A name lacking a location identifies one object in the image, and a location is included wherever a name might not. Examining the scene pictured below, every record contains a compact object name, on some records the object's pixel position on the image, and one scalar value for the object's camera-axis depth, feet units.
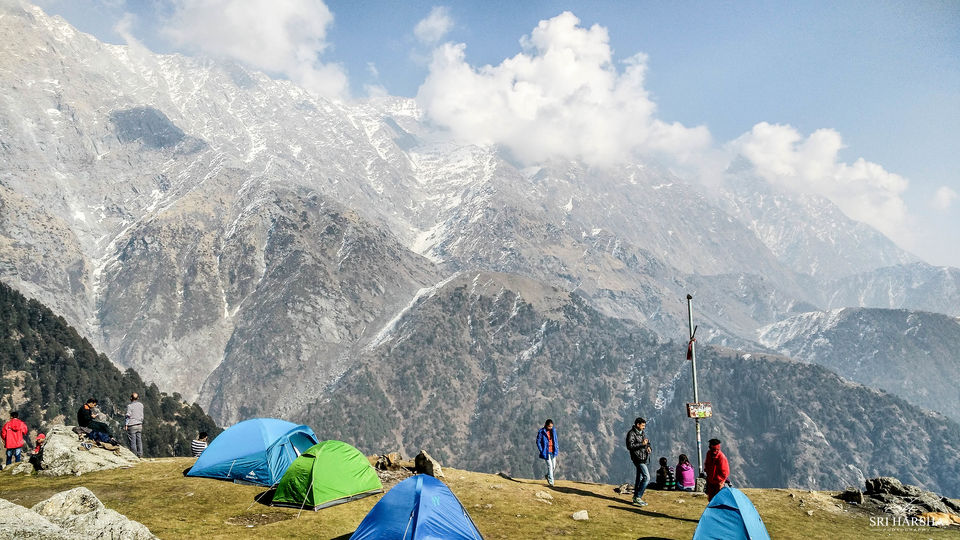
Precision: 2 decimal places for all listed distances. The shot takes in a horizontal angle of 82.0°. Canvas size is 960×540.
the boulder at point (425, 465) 107.14
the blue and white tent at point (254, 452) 104.99
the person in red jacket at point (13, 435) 112.57
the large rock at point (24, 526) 42.86
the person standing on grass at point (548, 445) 112.37
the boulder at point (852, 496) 99.87
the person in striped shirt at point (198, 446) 132.57
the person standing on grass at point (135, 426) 124.26
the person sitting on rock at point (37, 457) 104.99
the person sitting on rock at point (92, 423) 118.41
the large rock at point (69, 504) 61.26
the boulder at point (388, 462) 115.96
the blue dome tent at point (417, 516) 65.00
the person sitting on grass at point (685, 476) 107.24
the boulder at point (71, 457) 105.29
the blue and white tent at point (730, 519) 64.78
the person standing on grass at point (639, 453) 93.56
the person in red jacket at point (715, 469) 83.05
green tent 89.86
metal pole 113.19
